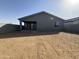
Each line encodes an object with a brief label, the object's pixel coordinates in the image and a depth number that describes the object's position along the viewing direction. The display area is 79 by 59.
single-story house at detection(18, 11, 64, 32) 9.08
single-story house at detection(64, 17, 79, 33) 9.14
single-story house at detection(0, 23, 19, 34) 8.91
